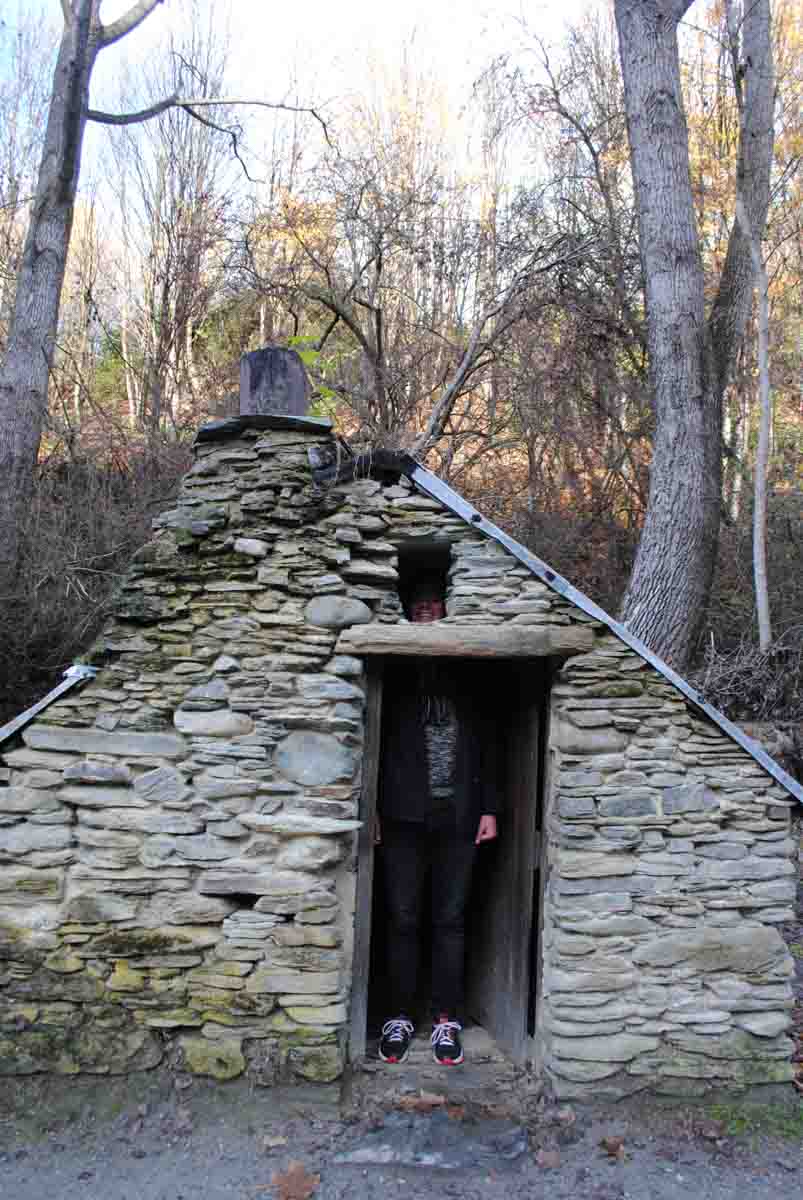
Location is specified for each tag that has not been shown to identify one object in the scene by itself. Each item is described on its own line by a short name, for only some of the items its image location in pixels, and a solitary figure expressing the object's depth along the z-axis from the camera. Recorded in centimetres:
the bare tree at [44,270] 753
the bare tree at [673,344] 658
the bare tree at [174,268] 992
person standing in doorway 432
